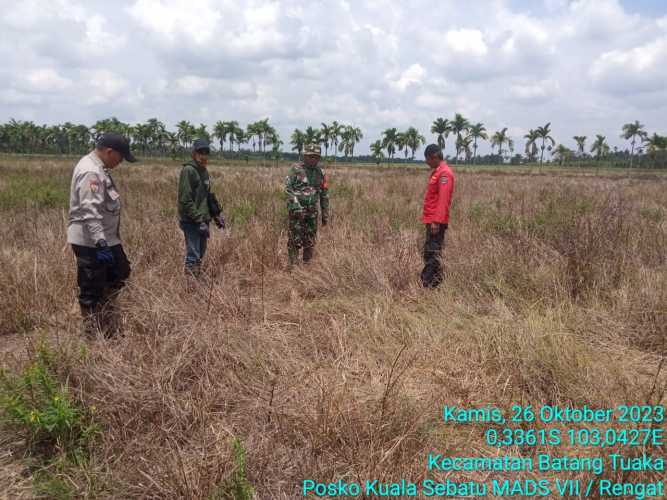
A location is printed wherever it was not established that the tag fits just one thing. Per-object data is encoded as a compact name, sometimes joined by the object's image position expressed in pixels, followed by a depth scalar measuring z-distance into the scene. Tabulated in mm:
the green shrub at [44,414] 1852
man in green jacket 3920
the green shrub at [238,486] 1596
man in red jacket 4172
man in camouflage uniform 4891
